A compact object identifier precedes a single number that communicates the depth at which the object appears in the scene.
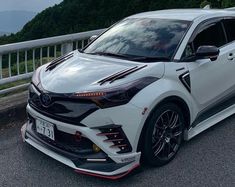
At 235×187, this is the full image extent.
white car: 3.42
